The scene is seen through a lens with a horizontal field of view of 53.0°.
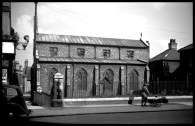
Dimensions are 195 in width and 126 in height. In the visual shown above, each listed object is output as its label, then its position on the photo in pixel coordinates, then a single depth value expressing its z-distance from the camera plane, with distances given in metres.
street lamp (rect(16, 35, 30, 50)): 16.88
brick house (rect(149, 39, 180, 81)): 38.03
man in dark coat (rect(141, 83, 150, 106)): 16.03
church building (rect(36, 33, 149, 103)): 28.94
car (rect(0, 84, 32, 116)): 9.18
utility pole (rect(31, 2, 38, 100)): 20.11
